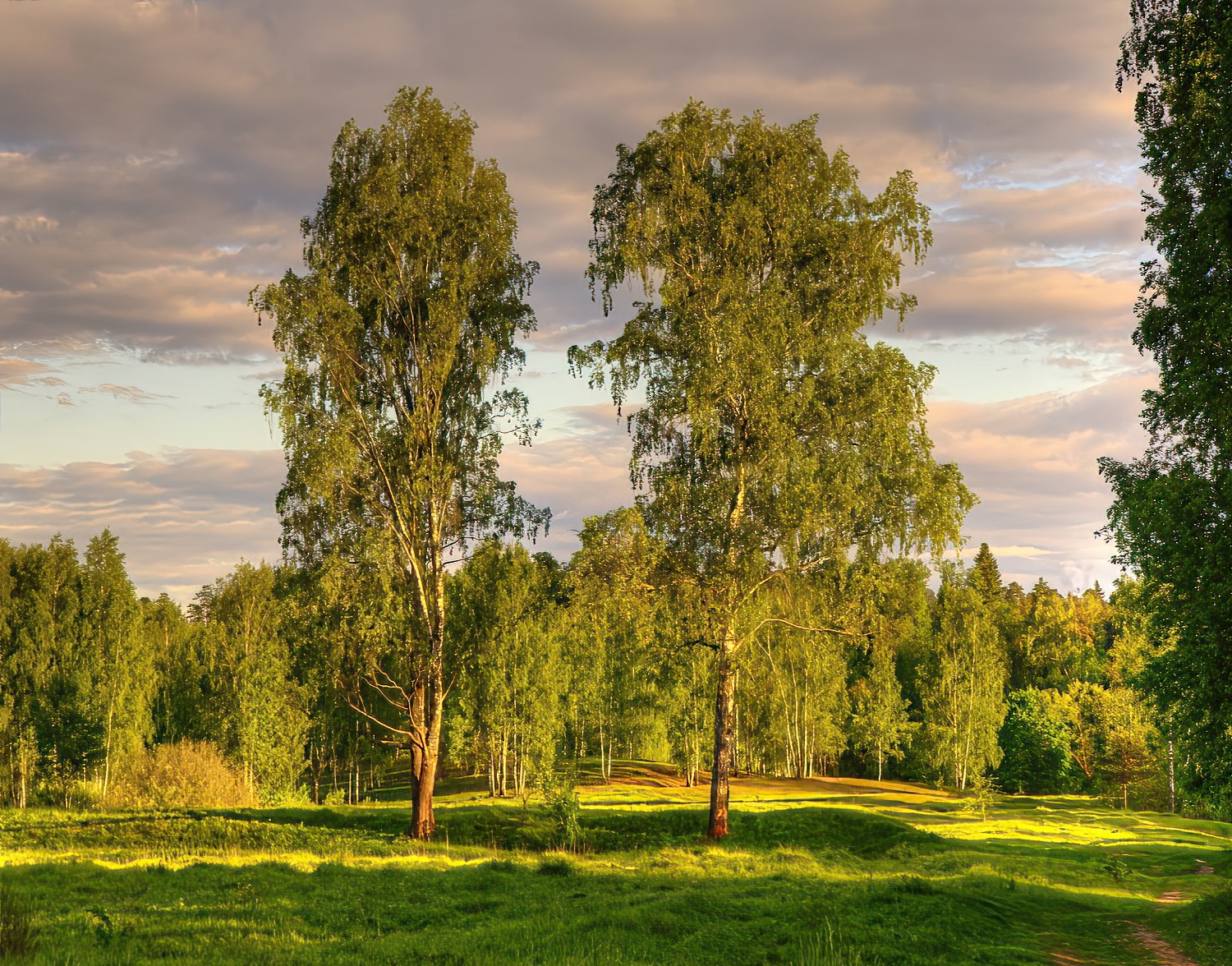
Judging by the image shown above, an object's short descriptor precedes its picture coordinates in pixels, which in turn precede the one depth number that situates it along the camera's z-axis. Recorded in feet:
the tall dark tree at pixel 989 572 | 379.86
